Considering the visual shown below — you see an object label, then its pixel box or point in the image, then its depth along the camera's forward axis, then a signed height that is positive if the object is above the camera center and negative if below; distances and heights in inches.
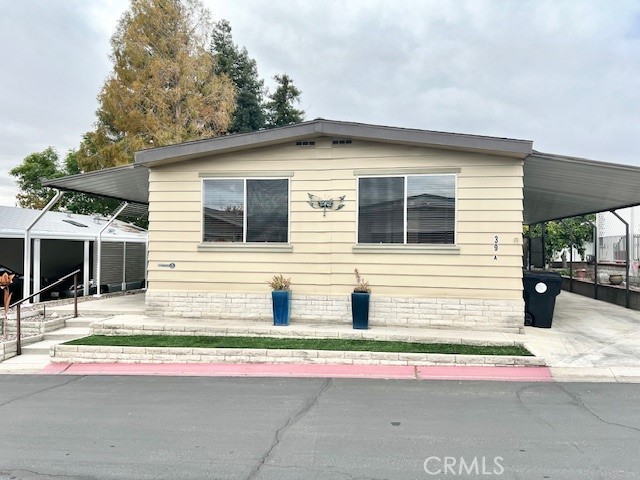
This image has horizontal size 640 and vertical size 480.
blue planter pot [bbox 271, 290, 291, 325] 354.0 -44.4
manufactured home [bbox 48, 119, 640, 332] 341.4 +23.7
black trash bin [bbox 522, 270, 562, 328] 364.5 -36.3
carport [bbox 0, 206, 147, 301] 483.2 -1.5
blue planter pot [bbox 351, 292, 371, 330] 340.2 -44.4
